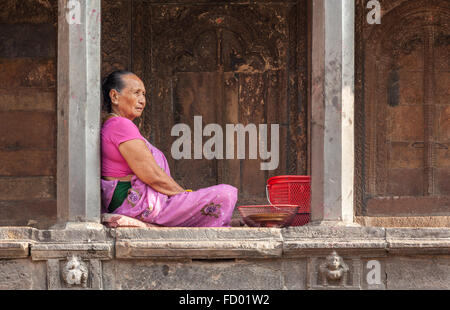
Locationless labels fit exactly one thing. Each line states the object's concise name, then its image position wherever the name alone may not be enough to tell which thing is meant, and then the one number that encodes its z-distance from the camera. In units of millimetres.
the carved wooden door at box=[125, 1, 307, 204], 20673
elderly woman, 14886
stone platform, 14138
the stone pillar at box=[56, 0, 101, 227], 14579
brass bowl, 14998
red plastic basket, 15934
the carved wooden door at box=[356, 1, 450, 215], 20603
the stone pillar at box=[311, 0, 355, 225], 14635
